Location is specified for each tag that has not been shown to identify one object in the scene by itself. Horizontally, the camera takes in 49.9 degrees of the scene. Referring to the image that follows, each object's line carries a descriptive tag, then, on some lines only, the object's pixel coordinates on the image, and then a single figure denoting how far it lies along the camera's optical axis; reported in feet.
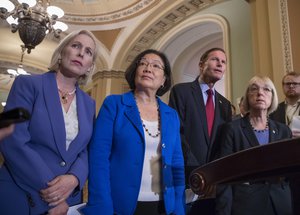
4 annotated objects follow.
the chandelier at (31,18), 18.85
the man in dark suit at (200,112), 6.33
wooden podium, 2.14
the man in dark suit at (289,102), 8.93
